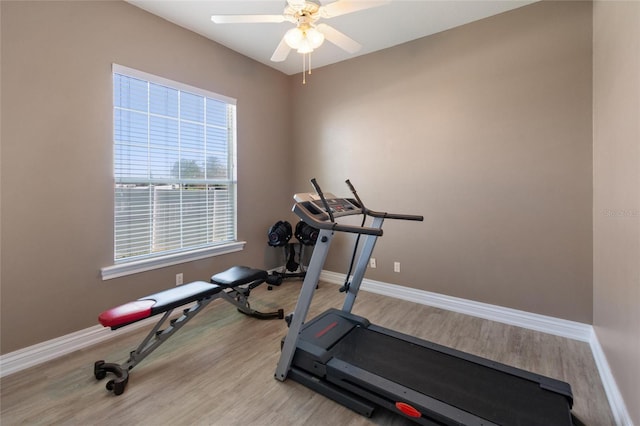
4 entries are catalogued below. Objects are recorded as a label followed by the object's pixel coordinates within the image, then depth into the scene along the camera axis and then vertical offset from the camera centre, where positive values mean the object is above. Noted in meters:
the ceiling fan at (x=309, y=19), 1.90 +1.33
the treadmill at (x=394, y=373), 1.54 -1.01
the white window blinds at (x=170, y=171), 2.75 +0.43
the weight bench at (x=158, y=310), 1.93 -0.70
